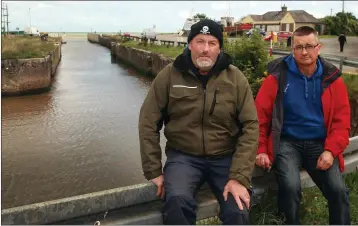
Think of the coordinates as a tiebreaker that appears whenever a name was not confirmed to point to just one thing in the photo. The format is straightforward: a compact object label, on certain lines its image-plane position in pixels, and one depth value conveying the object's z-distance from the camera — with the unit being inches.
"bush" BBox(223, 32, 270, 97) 410.3
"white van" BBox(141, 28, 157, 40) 1596.9
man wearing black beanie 107.7
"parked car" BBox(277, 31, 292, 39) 1222.9
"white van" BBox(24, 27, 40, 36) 2541.8
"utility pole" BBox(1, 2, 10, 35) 1950.5
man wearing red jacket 119.0
